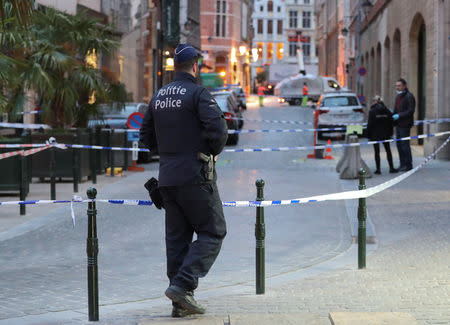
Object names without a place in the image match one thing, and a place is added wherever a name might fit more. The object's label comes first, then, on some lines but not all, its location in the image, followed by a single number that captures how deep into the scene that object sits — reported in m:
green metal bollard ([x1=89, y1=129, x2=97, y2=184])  17.70
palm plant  18.55
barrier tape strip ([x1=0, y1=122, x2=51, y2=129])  18.99
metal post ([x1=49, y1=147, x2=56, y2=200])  14.70
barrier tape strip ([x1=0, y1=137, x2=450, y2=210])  7.54
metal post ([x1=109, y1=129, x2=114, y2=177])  19.25
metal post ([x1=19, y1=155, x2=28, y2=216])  13.16
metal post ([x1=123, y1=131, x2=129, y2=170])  20.69
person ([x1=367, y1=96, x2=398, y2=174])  19.23
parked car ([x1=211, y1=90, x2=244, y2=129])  34.73
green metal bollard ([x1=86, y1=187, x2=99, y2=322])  6.78
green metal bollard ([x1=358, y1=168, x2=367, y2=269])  8.64
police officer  6.68
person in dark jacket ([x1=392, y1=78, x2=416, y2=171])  19.36
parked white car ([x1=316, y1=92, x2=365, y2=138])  31.06
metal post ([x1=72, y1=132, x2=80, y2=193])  15.98
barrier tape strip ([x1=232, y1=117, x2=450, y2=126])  21.95
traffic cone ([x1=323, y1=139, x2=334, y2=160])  24.23
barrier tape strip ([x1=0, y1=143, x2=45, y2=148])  13.90
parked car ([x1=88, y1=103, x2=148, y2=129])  22.28
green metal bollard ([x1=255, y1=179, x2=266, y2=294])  7.55
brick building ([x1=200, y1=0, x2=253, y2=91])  93.56
